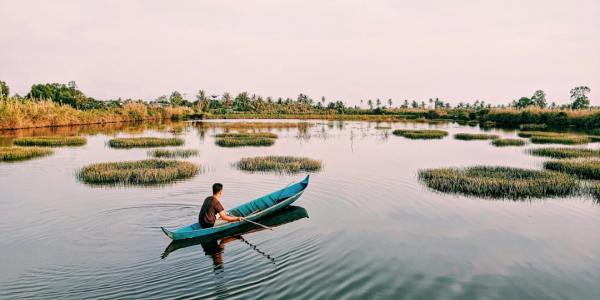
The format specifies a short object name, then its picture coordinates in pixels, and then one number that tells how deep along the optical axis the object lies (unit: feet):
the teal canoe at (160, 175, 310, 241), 37.96
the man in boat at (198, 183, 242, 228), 38.86
